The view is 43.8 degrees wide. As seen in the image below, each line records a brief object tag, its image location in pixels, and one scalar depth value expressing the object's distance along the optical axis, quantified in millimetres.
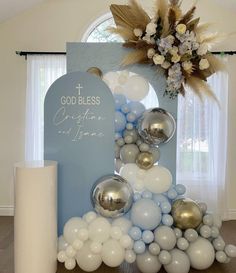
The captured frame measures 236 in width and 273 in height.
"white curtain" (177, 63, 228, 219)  3830
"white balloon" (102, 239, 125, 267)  2111
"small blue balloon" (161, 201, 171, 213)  2299
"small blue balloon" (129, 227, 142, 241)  2180
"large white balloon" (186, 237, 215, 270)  2160
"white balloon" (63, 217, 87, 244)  2229
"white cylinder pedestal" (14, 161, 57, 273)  2008
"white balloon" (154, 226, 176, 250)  2137
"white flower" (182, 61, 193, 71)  2396
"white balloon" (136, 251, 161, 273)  2139
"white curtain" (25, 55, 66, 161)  3898
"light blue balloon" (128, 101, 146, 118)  2504
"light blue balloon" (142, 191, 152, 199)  2350
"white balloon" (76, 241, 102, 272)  2152
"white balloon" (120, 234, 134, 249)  2156
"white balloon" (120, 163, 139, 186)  2422
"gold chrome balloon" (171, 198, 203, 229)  2264
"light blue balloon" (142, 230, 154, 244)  2164
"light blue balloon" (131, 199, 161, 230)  2188
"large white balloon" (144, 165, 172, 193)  2352
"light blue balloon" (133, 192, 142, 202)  2352
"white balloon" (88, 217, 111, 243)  2182
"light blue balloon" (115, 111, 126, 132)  2455
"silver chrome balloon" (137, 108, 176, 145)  2336
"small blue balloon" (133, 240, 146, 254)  2137
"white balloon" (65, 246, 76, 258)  2189
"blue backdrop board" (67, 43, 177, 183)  2553
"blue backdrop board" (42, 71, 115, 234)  2387
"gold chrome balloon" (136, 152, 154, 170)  2391
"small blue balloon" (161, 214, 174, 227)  2246
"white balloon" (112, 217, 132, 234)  2234
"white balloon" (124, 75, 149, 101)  2470
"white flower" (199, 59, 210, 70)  2402
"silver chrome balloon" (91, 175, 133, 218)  2180
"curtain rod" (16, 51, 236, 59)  3875
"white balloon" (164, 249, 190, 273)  2109
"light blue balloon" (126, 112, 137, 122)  2477
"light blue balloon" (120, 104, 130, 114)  2510
